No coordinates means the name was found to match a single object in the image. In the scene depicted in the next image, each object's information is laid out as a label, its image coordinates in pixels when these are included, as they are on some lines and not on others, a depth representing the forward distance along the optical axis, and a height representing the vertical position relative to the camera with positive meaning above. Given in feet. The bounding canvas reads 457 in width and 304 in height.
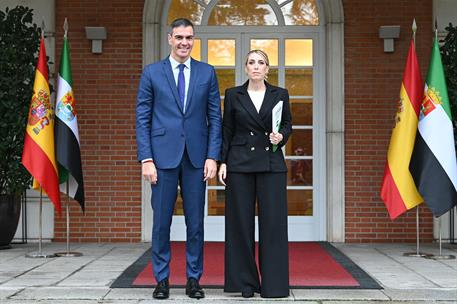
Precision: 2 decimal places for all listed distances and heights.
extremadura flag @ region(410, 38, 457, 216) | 23.89 +0.47
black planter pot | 26.16 -1.56
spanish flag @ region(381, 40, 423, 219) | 24.58 +0.75
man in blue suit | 16.65 +0.60
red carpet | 19.15 -2.77
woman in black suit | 17.03 -0.51
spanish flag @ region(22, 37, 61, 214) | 24.27 +0.98
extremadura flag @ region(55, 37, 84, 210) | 24.61 +1.31
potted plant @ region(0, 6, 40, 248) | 25.89 +2.31
